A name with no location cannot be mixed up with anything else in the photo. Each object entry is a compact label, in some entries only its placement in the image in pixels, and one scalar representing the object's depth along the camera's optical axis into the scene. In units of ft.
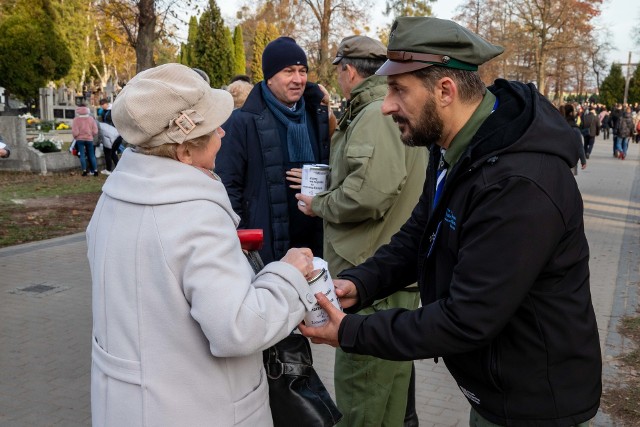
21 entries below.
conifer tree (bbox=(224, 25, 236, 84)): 141.28
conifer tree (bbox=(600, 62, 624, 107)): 189.67
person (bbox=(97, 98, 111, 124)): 62.69
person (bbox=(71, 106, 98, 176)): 53.16
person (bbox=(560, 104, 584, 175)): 42.80
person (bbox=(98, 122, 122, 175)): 55.11
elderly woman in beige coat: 5.92
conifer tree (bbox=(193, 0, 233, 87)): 137.70
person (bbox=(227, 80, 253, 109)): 19.98
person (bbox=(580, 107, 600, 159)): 74.04
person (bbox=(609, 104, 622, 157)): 79.37
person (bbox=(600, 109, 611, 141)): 123.11
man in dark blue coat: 13.24
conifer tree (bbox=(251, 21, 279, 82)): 142.14
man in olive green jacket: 10.94
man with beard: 5.86
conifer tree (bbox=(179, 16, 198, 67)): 146.92
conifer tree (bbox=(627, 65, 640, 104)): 187.52
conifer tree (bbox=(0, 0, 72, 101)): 112.57
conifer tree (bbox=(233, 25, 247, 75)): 155.00
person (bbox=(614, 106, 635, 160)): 75.25
